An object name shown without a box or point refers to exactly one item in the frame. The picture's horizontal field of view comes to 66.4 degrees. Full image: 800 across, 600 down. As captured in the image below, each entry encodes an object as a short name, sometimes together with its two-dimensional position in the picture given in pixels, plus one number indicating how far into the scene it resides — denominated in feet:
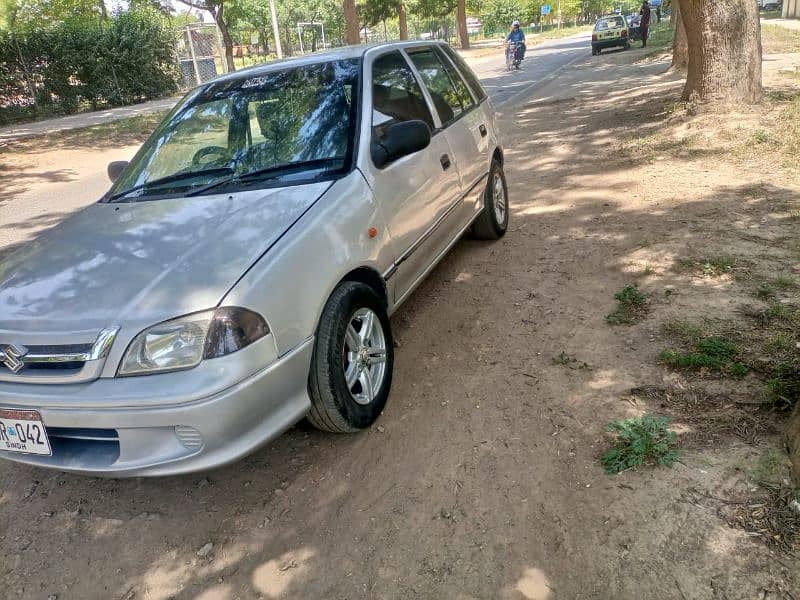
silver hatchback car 7.63
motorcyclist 80.94
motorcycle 80.99
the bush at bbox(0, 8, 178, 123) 64.03
